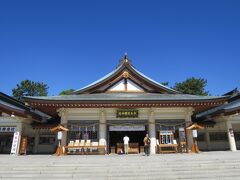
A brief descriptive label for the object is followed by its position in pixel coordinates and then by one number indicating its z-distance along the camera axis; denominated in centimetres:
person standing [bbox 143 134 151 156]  1517
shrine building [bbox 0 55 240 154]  1709
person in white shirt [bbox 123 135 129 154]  1737
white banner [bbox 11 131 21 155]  1735
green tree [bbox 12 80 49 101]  5388
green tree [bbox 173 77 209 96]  4895
